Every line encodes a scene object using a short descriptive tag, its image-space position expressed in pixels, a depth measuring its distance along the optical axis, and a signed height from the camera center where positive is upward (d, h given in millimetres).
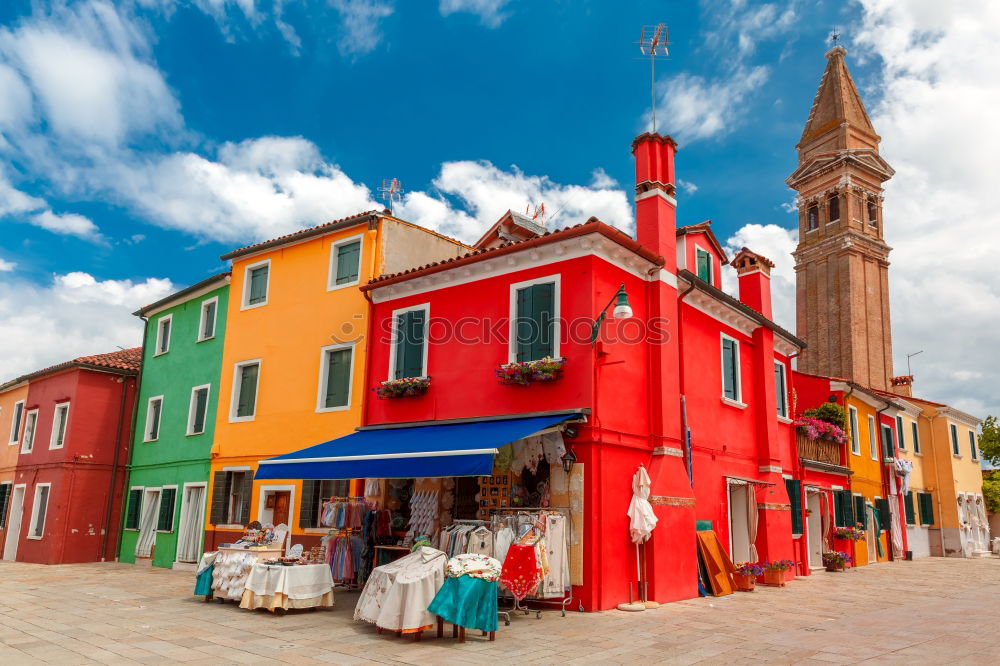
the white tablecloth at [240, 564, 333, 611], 10641 -1392
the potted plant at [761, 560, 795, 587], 15422 -1389
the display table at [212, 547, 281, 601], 11453 -1224
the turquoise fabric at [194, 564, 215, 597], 11930 -1511
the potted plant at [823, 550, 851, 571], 20375 -1467
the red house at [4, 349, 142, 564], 21641 +678
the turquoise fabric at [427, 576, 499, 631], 8758 -1271
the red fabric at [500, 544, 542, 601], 10219 -1024
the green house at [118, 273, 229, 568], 19328 +1840
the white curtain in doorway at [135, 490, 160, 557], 20625 -987
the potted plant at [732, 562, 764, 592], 14398 -1382
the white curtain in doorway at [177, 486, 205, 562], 18672 -869
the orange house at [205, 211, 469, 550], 16172 +3295
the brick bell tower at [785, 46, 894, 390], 44781 +16439
